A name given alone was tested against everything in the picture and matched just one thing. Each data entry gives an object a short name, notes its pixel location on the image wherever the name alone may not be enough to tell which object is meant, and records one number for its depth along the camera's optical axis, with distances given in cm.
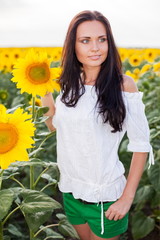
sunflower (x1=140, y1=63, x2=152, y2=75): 478
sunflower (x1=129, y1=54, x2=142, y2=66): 674
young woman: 240
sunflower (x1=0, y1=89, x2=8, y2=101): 375
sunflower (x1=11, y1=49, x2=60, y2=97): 252
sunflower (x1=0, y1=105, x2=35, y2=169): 212
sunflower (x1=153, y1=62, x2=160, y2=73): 404
